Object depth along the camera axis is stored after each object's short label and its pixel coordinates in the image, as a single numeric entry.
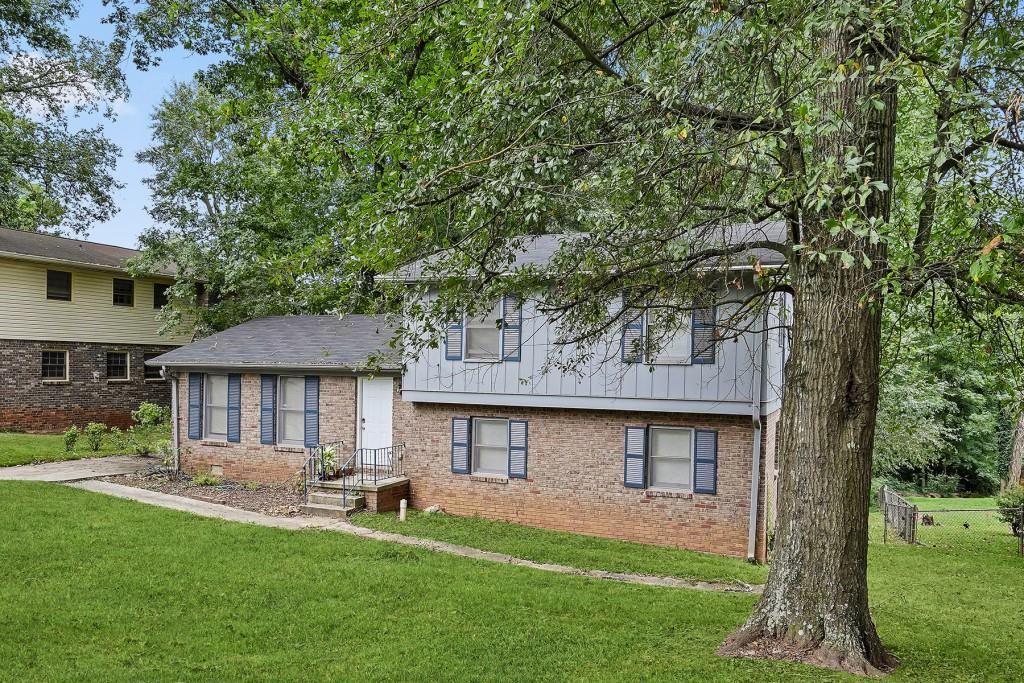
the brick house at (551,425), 12.04
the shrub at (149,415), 19.25
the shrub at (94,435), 19.70
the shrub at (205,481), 16.06
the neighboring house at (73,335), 21.31
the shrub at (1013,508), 15.22
